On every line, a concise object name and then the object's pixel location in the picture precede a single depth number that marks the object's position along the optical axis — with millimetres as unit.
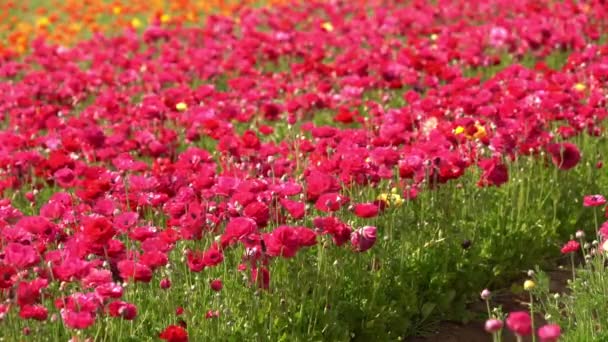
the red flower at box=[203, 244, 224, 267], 6591
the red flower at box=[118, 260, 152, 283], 6315
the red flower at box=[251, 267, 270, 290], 6952
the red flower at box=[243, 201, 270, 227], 6989
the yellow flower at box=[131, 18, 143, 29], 21370
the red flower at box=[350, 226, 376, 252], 7262
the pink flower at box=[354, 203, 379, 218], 7306
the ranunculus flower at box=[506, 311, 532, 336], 4936
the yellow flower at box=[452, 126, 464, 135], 9578
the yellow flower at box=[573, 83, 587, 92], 11592
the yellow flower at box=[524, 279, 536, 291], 6672
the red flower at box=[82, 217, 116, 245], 6479
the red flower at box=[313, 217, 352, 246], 7001
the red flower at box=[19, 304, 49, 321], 5914
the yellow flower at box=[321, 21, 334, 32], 17879
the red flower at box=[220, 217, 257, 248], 6734
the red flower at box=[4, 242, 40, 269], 6203
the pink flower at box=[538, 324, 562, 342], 5044
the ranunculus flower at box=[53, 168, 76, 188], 8195
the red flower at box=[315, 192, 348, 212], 7262
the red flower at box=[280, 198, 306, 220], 7082
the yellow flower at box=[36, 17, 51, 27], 20414
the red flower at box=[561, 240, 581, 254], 7461
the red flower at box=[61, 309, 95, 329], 5625
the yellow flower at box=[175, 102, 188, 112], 12108
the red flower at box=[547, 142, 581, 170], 9412
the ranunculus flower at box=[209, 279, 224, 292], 6740
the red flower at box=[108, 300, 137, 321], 6023
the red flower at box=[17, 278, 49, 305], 5948
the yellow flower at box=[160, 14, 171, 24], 20041
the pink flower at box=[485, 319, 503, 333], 5253
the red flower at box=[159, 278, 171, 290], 6672
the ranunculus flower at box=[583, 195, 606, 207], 7796
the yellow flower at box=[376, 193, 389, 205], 8039
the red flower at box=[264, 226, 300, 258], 6597
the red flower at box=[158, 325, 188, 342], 6060
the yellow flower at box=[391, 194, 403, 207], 8484
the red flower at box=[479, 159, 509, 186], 8685
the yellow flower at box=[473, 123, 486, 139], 9642
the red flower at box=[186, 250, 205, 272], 6635
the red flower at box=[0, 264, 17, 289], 6104
